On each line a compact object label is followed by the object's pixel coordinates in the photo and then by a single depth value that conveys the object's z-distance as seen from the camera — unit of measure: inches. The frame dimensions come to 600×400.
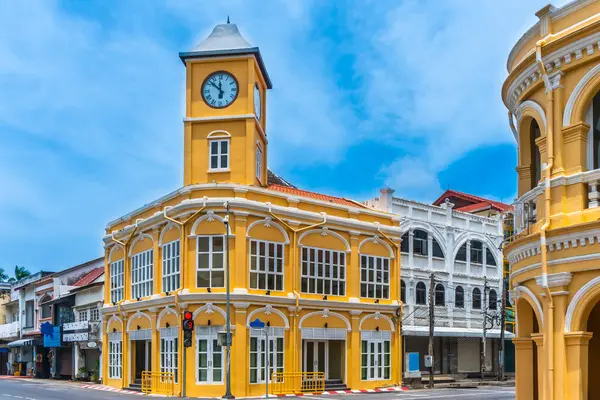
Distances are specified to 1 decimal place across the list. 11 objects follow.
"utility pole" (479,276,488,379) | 1808.6
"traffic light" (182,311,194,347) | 1024.9
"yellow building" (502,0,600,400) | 450.6
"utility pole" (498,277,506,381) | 1742.1
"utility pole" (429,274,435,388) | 1547.7
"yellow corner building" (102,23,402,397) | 1245.1
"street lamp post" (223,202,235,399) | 1099.9
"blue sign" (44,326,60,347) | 1996.8
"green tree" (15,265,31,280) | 3816.4
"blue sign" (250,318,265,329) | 1159.6
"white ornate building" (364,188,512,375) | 1675.7
